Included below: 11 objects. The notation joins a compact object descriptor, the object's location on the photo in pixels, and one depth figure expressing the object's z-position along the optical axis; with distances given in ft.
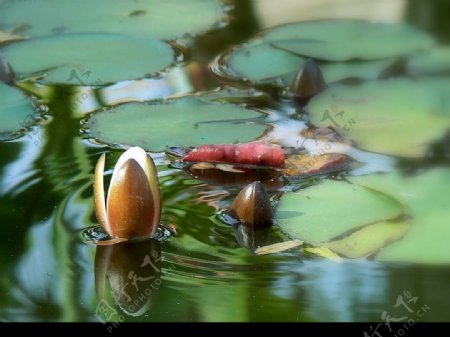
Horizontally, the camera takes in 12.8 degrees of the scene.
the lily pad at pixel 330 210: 11.72
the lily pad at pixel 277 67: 16.87
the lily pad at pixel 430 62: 17.06
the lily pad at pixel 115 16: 18.74
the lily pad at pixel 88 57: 16.64
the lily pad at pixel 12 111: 14.61
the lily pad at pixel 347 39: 17.87
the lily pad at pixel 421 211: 11.28
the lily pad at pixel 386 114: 14.39
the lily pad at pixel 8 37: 18.15
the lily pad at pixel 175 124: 14.24
